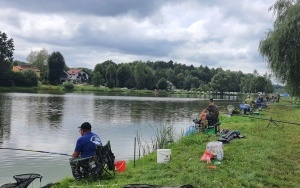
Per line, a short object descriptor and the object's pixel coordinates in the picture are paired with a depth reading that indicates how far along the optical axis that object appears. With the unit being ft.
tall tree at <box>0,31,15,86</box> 270.87
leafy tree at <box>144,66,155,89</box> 421.83
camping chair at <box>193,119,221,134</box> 52.87
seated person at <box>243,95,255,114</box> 104.80
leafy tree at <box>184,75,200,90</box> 515.50
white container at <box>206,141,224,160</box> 32.49
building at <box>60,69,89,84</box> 442.91
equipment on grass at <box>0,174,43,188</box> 24.20
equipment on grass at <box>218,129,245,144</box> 43.45
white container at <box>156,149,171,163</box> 32.99
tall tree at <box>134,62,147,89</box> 408.46
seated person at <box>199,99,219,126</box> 54.65
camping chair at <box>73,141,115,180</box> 27.04
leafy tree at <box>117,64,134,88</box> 413.18
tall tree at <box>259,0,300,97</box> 45.78
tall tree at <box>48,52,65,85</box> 354.17
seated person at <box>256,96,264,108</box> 113.50
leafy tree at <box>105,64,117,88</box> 399.03
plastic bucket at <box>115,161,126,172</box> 32.09
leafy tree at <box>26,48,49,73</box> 422.82
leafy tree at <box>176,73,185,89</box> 522.88
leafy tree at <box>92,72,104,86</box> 392.88
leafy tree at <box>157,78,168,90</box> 441.27
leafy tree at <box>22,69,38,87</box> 294.21
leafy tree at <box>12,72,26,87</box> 288.10
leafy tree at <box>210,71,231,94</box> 426.10
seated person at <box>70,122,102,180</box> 27.32
